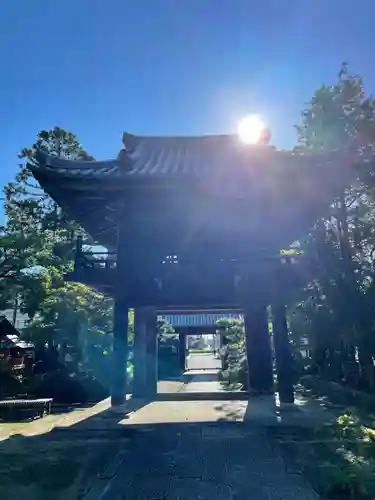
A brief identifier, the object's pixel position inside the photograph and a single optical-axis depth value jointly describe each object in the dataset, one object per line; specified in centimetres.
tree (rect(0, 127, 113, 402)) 1505
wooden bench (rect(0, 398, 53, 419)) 1012
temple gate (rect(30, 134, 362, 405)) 727
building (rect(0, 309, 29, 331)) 2930
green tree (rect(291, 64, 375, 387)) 916
